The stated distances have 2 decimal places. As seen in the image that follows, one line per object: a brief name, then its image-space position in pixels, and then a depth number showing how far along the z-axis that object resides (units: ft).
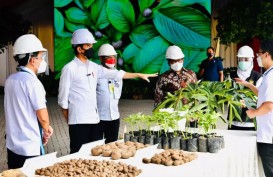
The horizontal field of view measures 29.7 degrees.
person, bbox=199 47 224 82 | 41.19
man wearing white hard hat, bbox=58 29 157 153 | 16.74
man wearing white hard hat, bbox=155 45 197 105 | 19.29
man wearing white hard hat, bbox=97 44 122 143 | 19.52
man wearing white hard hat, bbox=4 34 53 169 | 12.48
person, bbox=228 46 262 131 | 19.56
